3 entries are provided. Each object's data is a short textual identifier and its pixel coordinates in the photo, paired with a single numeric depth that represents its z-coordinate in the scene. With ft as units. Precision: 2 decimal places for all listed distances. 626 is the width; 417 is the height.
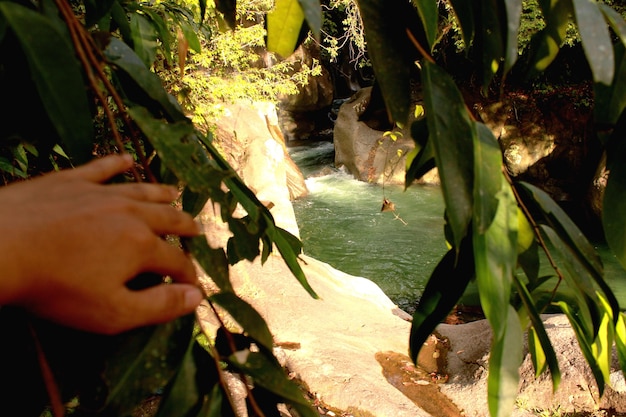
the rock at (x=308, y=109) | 51.90
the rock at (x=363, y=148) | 36.63
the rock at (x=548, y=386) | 10.89
